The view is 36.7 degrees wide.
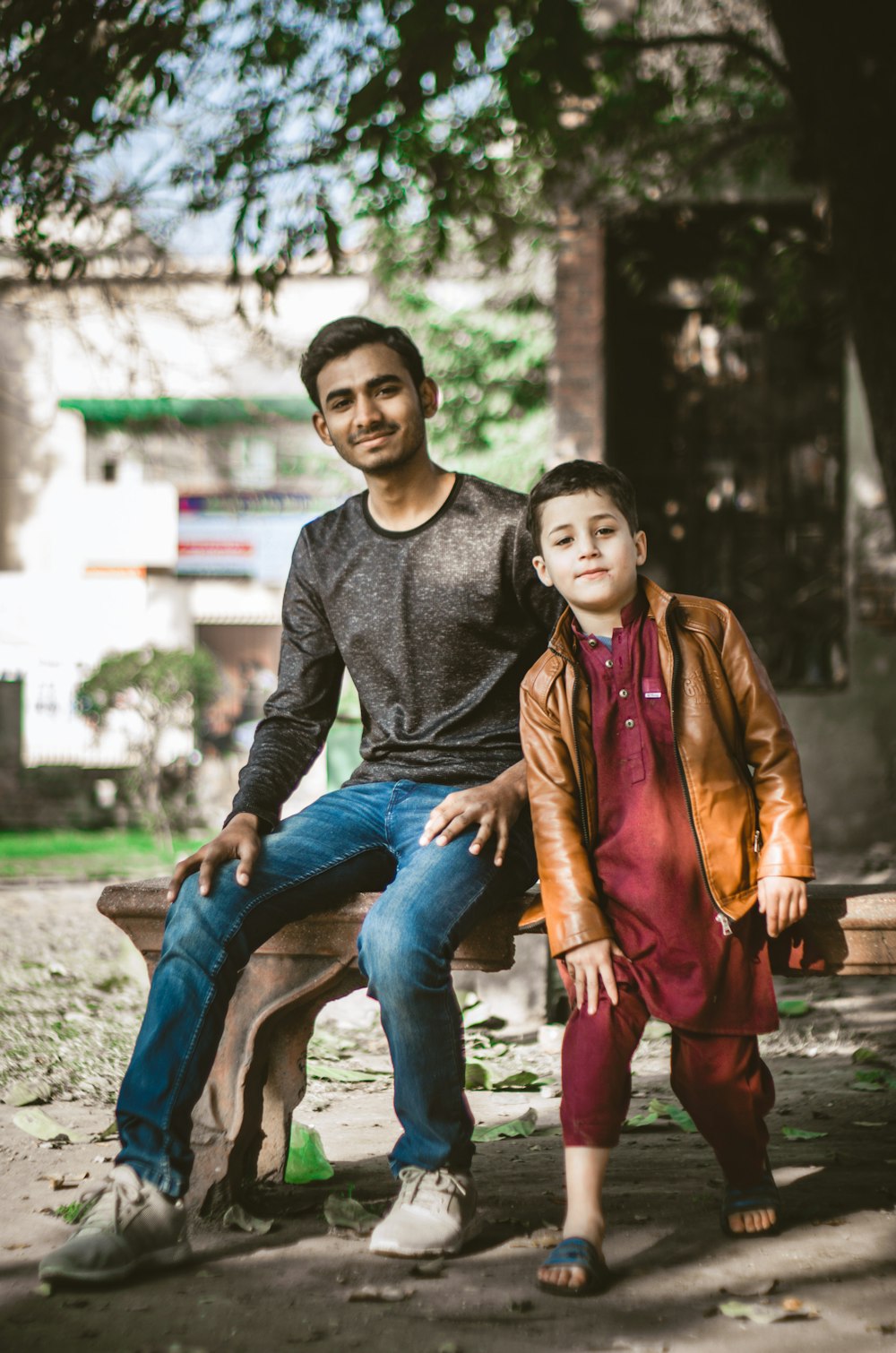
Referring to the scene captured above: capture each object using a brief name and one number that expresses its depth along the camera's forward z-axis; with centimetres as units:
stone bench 285
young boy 265
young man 269
